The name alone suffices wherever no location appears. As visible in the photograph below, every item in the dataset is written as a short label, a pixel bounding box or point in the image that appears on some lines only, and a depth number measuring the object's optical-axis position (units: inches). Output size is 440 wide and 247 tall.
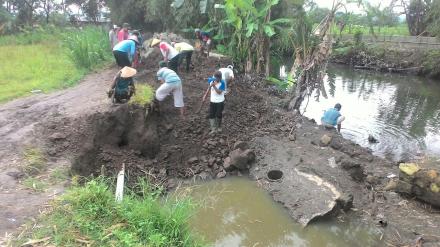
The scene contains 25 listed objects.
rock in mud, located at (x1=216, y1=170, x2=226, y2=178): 335.6
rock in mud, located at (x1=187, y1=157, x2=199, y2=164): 344.3
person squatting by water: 429.1
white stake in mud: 212.3
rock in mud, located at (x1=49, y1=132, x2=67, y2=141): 316.8
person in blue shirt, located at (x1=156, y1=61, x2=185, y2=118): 356.5
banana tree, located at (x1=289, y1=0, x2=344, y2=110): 431.5
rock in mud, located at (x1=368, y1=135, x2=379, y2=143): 461.4
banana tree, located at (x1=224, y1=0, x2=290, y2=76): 481.7
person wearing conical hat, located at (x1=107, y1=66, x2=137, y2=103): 319.9
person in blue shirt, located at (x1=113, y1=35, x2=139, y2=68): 405.4
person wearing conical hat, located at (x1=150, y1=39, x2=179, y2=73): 424.4
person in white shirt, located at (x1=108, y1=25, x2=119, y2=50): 637.9
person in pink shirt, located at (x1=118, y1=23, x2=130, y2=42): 544.6
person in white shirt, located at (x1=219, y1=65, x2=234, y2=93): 379.2
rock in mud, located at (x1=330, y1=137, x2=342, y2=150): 373.4
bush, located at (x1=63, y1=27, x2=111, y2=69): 554.6
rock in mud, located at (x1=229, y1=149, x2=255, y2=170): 336.8
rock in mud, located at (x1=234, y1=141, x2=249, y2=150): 356.5
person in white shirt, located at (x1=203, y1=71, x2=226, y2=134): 356.5
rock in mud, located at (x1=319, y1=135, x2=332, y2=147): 376.2
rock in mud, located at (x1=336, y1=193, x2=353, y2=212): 276.1
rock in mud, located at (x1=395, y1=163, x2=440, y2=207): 287.4
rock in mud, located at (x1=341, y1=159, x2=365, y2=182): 315.6
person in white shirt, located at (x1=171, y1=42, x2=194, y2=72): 460.1
